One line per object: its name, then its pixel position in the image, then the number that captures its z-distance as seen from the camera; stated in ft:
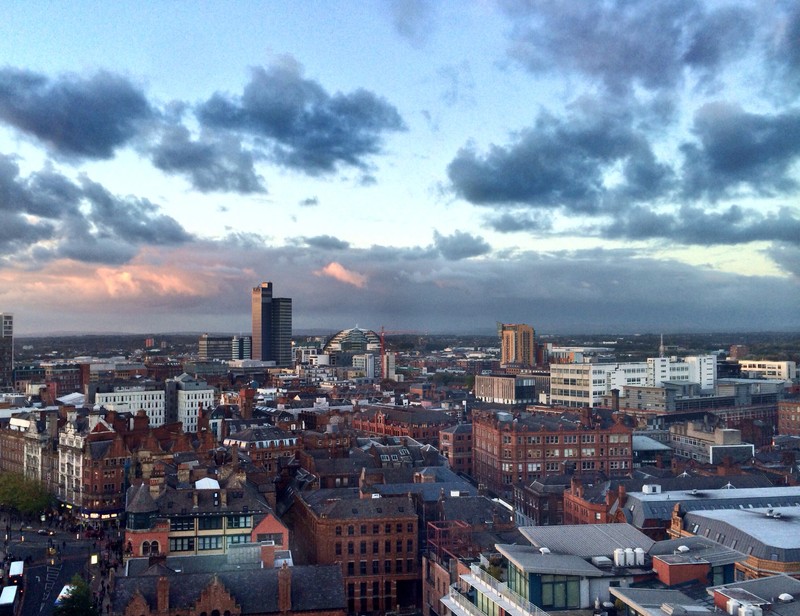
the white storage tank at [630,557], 171.53
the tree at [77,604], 213.87
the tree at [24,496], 364.38
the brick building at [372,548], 262.47
